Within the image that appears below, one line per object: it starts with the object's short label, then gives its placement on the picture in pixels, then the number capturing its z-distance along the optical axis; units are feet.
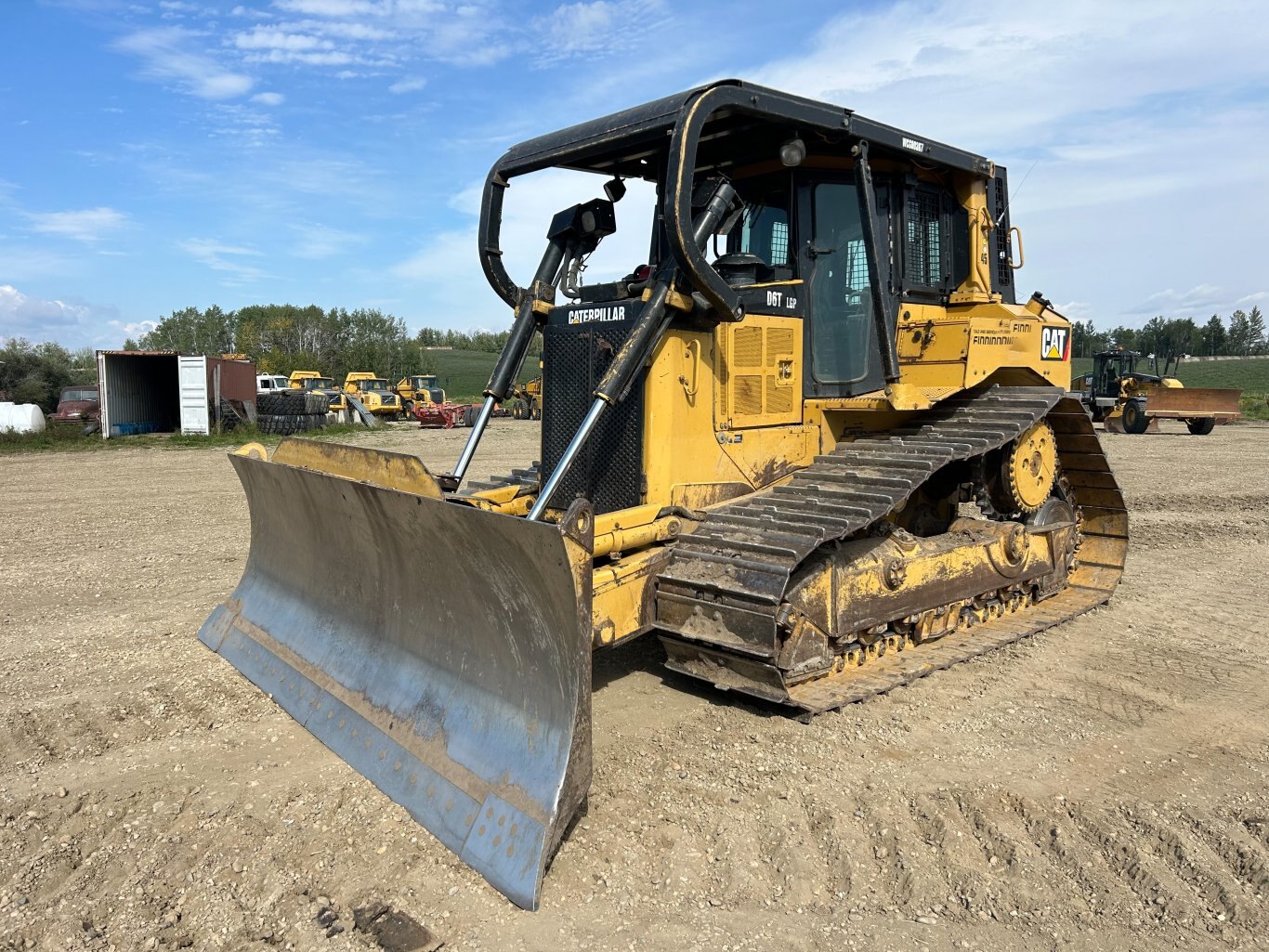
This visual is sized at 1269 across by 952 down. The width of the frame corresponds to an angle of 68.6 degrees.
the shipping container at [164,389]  77.41
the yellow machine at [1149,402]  82.58
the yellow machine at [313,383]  123.56
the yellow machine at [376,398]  110.73
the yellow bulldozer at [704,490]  12.67
